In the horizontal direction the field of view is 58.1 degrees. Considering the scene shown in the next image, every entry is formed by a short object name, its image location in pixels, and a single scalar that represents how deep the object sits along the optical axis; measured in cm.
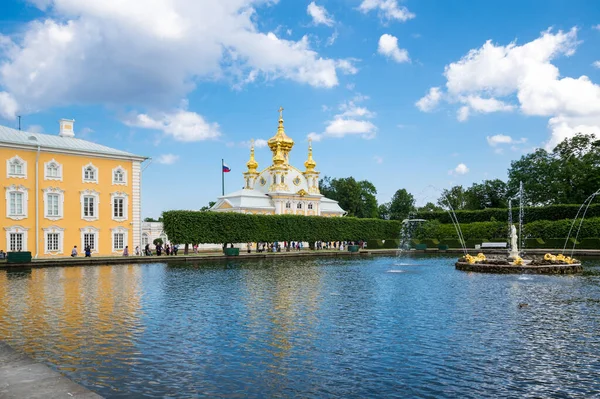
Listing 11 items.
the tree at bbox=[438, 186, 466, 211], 10318
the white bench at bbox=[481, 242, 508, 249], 5841
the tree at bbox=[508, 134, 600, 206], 7262
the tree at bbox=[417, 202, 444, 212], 10924
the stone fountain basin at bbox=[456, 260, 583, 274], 2889
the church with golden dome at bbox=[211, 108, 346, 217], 8344
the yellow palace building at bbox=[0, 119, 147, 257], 4391
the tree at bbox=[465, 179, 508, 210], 9119
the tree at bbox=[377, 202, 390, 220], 12258
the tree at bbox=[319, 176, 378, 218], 11206
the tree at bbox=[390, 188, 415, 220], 10949
